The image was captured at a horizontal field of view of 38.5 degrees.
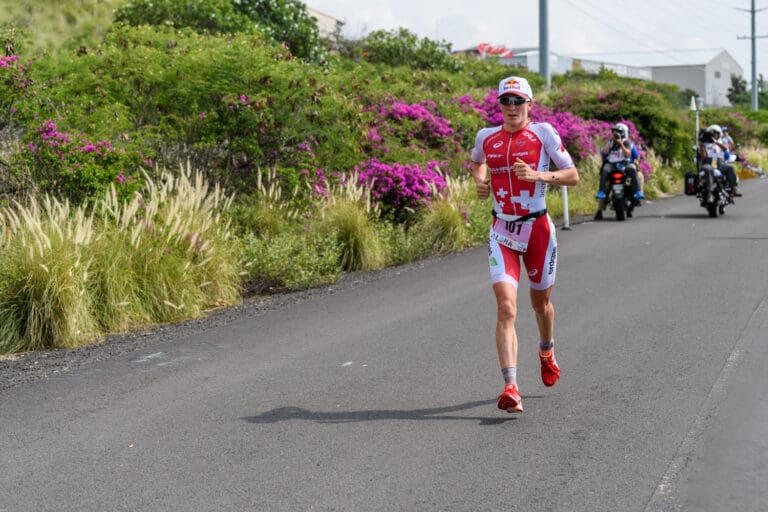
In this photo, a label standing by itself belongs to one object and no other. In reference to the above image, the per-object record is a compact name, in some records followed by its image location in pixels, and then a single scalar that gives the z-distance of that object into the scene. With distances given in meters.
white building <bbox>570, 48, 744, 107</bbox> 138.50
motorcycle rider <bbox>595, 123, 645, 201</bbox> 21.83
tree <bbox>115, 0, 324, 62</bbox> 28.95
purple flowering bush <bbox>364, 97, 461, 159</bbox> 20.70
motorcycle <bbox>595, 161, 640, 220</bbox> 21.80
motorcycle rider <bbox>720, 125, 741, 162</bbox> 27.96
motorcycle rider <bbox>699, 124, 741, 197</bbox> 22.19
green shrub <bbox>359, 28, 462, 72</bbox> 47.88
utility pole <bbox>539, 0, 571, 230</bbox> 34.56
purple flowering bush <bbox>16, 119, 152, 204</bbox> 12.46
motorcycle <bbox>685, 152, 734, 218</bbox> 21.81
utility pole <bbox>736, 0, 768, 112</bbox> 84.94
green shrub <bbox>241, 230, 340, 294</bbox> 13.52
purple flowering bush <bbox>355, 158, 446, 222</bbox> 18.03
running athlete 6.97
